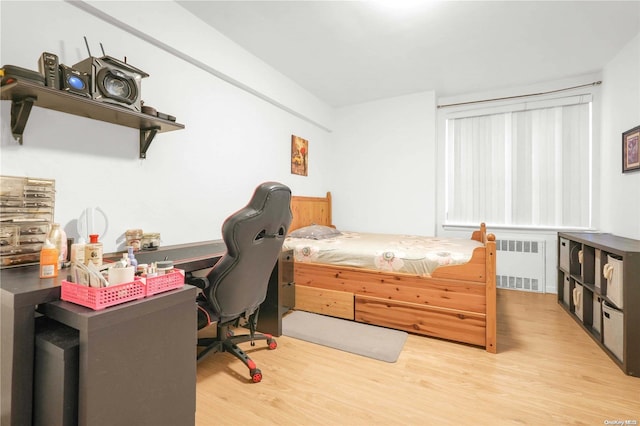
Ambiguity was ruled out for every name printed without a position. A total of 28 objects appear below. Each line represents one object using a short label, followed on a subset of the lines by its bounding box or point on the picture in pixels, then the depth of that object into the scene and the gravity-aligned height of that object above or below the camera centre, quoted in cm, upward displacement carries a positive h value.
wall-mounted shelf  138 +60
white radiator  384 -68
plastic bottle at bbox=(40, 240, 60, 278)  120 -21
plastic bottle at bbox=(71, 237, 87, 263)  137 -20
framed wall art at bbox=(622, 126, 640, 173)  277 +67
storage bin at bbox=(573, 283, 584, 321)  279 -86
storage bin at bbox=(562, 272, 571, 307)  317 -86
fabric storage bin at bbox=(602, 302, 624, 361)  207 -86
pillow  352 -24
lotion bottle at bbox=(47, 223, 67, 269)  140 -14
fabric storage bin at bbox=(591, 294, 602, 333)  242 -86
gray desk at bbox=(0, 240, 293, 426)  90 -41
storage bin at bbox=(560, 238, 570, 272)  321 -44
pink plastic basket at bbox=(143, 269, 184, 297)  110 -28
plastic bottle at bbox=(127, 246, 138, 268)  128 -22
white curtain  373 +72
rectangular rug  228 -108
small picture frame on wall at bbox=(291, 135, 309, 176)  396 +83
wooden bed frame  233 -77
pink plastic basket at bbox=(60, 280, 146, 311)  95 -29
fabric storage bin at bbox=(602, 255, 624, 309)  210 -48
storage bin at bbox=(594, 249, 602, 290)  243 -44
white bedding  254 -37
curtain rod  358 +167
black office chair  161 -29
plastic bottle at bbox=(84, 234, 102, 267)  139 -21
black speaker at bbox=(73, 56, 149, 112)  162 +78
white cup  102 -23
